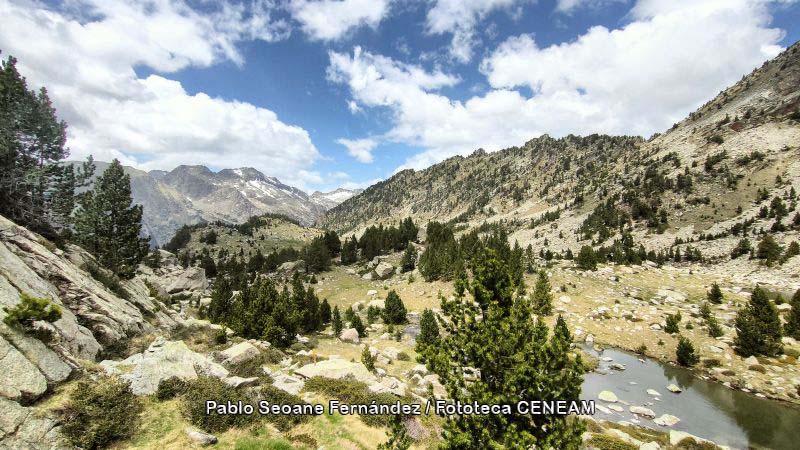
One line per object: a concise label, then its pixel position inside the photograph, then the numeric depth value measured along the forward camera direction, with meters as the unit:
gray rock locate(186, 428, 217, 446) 13.96
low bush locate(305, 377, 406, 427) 20.30
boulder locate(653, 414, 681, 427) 25.92
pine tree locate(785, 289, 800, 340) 35.62
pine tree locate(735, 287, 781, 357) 33.59
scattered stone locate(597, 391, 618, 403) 29.53
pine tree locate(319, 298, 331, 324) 49.94
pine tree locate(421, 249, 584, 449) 9.40
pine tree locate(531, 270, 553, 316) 46.05
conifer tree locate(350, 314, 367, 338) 45.03
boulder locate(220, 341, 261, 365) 24.10
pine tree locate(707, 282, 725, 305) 47.19
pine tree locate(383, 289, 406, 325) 49.00
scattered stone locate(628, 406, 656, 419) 27.22
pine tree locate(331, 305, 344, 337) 44.11
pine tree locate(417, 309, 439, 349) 37.17
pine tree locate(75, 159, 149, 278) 37.97
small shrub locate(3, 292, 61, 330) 14.07
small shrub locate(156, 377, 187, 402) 16.36
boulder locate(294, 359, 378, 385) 23.94
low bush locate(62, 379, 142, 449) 12.28
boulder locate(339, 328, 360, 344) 42.03
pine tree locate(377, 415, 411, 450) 11.47
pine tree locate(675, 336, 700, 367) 35.59
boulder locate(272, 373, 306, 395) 20.43
